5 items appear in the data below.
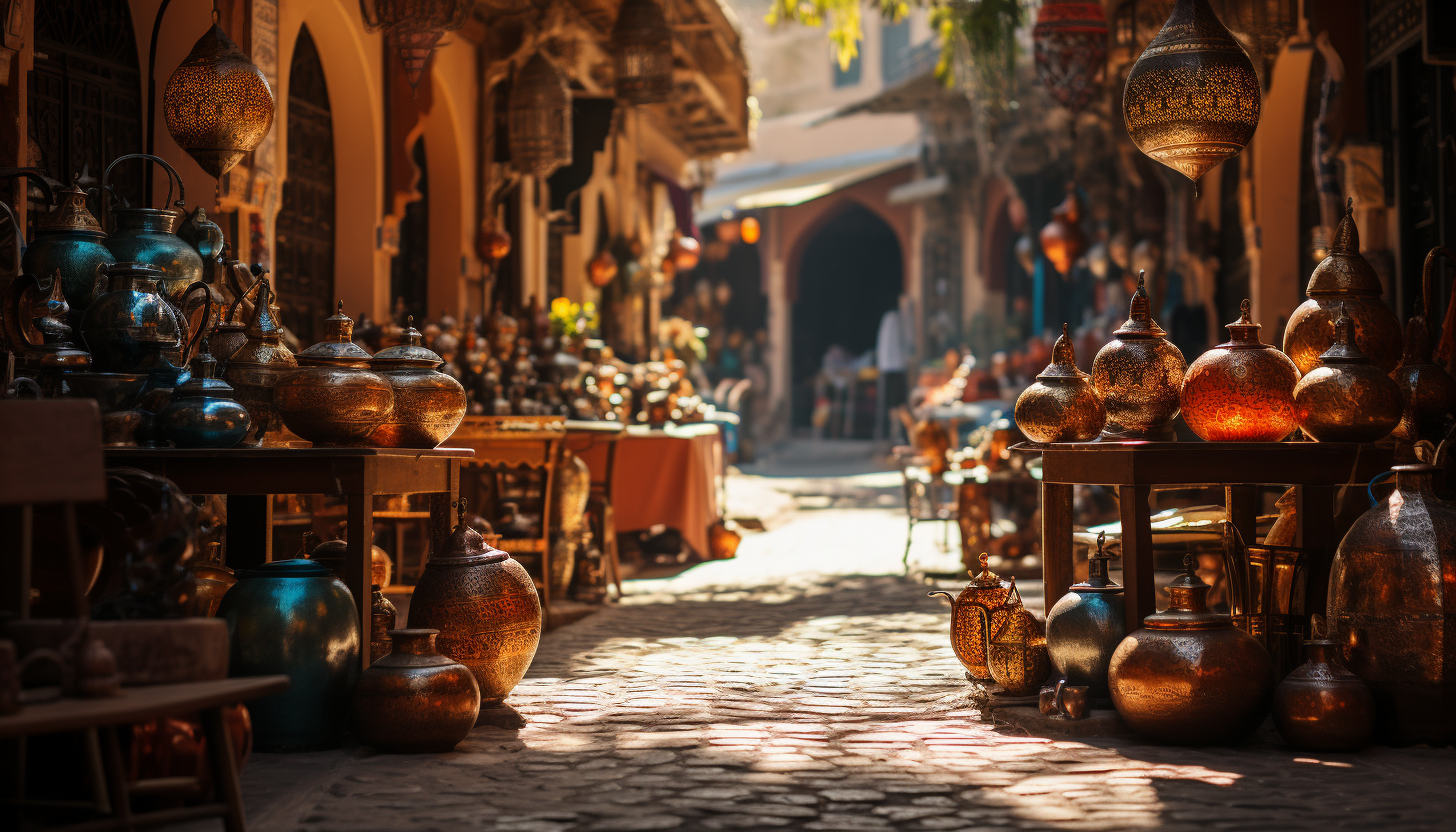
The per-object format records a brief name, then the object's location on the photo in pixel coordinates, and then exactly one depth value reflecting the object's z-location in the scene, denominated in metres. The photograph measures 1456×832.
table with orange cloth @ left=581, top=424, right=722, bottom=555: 9.88
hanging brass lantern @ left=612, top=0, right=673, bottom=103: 10.12
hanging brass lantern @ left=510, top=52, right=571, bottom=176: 10.35
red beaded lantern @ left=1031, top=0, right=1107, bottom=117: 8.97
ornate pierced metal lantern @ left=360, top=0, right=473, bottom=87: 7.45
